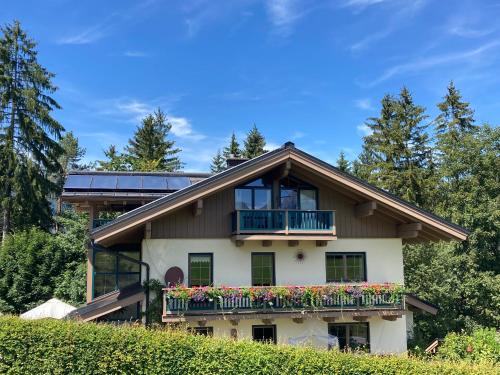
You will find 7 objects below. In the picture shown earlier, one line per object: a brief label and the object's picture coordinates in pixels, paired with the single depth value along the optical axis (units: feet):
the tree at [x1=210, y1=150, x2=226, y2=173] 185.78
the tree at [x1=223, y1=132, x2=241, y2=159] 173.17
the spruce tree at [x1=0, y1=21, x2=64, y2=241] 108.37
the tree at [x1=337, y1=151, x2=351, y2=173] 158.71
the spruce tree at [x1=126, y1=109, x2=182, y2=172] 170.50
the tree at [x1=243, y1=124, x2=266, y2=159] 162.71
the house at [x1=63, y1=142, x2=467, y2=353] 52.95
